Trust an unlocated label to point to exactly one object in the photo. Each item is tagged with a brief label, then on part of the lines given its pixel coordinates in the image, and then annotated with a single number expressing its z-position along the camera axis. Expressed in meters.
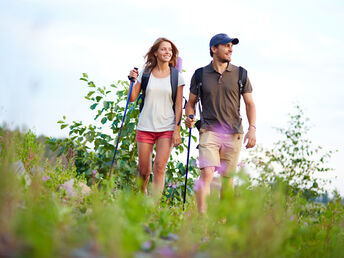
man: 5.18
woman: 5.50
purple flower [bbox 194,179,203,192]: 5.09
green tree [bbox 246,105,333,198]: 10.58
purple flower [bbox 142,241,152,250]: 2.77
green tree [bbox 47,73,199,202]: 7.33
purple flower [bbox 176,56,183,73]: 6.01
